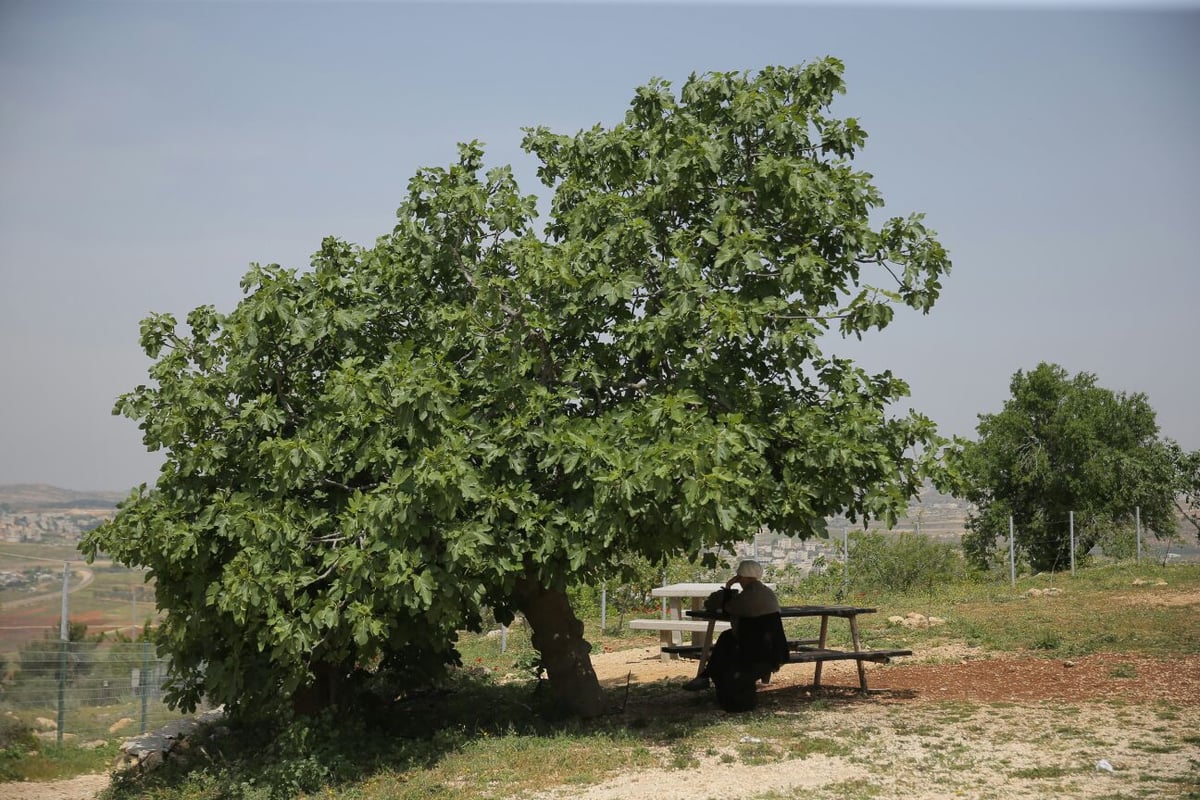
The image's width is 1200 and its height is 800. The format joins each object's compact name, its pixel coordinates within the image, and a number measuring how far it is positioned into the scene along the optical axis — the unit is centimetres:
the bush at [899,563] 2025
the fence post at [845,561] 1995
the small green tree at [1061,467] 3091
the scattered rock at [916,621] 1437
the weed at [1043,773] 674
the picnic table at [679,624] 1165
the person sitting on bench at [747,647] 903
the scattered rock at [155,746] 971
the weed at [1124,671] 998
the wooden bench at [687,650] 1070
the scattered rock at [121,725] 1125
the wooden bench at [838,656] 908
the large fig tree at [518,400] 758
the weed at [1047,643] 1175
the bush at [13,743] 974
